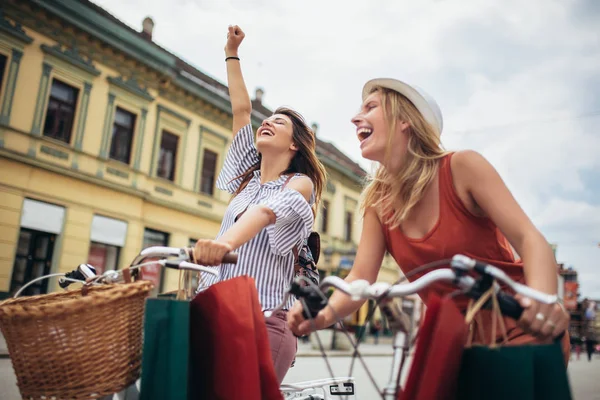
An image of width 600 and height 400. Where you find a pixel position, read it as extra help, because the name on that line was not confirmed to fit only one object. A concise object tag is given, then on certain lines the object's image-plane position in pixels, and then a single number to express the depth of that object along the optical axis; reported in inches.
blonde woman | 62.2
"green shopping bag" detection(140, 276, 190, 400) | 55.6
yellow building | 512.4
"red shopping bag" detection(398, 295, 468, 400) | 46.7
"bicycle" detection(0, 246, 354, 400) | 62.1
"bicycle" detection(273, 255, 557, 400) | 48.0
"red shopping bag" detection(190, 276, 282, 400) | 59.1
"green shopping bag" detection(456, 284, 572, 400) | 45.1
